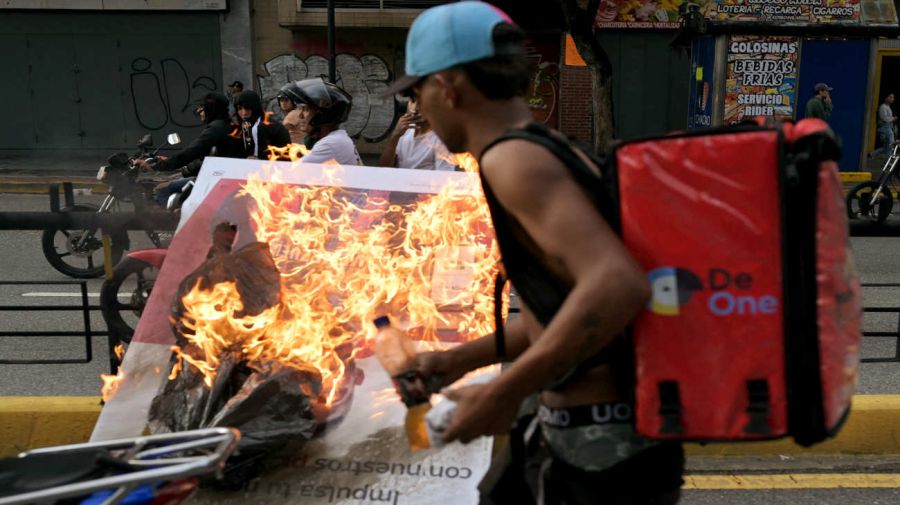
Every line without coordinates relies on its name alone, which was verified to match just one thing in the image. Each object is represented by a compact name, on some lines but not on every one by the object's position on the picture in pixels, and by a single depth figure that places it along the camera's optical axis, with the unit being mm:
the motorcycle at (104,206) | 8648
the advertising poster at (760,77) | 17594
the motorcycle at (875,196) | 11961
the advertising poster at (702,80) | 17953
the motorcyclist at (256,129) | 7426
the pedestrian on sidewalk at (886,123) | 18906
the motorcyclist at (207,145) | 7629
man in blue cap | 1644
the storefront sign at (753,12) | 18516
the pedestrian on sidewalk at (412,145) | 5395
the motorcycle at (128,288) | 4816
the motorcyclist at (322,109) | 5137
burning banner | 3180
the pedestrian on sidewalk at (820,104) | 16438
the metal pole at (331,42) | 17156
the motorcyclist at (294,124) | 5307
